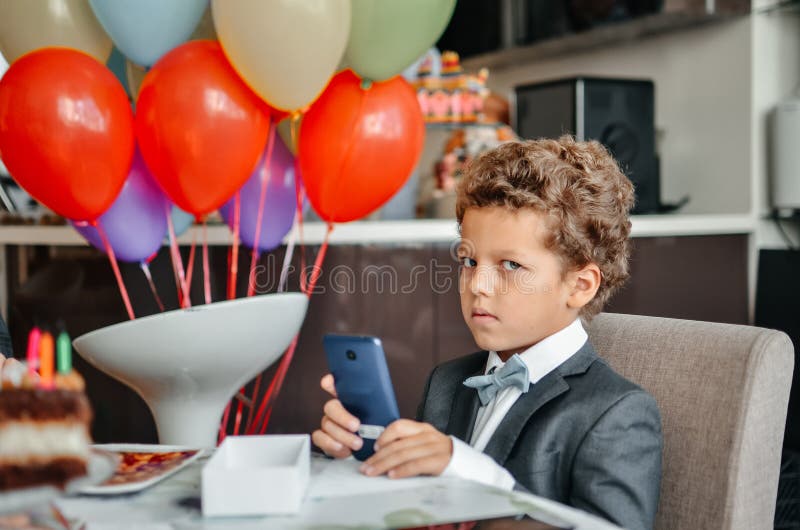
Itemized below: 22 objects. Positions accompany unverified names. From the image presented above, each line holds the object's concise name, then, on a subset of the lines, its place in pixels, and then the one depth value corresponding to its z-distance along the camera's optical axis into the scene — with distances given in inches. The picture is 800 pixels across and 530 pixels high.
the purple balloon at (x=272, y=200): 74.4
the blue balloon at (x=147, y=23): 61.7
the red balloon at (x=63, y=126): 58.8
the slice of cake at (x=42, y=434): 23.1
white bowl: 58.8
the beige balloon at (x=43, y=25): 64.7
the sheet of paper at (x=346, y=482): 30.3
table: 27.0
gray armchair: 36.8
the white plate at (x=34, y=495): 22.6
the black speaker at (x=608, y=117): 110.2
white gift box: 27.2
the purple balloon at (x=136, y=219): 69.0
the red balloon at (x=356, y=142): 66.6
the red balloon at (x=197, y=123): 60.3
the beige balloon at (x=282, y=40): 59.2
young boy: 37.0
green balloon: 63.4
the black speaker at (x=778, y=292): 102.5
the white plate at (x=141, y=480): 30.3
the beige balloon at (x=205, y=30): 71.7
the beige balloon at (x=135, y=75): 75.6
